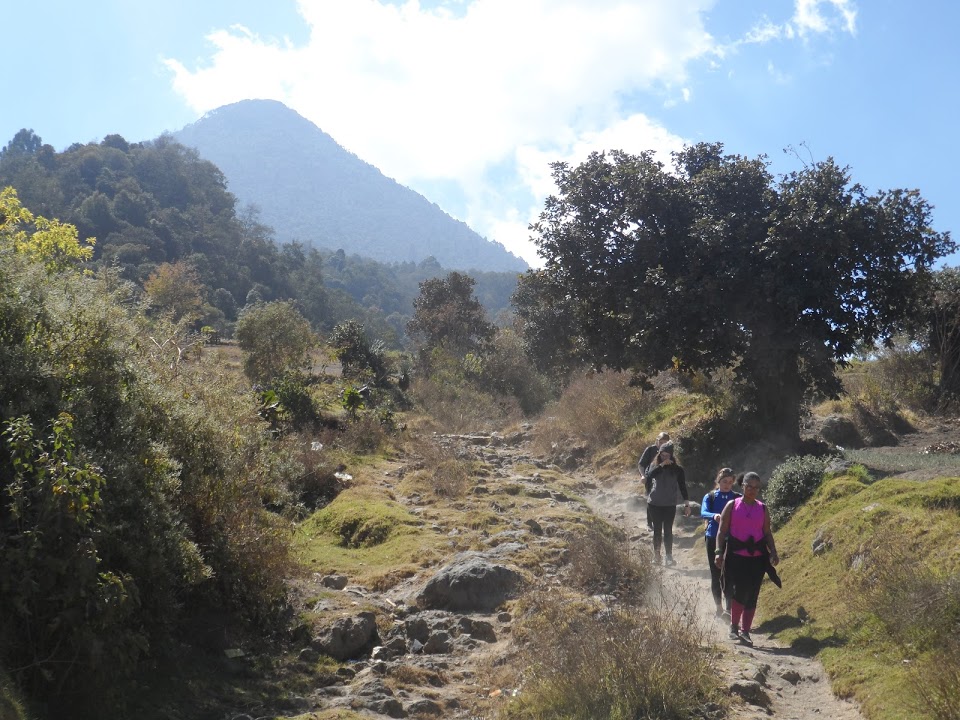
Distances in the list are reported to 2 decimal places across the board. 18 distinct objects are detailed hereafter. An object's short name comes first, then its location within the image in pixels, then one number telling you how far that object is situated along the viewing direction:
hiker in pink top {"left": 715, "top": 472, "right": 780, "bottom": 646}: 8.61
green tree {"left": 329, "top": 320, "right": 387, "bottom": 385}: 33.69
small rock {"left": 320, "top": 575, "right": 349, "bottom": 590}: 10.59
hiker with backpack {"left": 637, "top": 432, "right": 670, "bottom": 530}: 12.46
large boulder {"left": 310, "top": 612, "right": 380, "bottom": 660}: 8.26
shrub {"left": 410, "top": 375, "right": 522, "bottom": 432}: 28.50
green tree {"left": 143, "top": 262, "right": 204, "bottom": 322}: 48.12
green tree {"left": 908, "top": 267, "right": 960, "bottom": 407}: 17.68
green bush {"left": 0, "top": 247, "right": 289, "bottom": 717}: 5.88
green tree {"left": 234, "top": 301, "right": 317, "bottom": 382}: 29.92
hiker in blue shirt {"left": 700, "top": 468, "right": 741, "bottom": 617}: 9.64
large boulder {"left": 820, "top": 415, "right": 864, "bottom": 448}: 17.94
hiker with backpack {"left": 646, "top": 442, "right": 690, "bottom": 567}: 11.68
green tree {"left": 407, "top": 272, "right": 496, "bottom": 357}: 43.06
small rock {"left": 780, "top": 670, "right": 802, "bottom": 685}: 7.37
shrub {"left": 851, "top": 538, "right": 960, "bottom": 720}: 5.49
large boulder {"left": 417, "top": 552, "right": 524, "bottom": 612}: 9.61
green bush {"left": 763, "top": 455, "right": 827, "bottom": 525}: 12.17
